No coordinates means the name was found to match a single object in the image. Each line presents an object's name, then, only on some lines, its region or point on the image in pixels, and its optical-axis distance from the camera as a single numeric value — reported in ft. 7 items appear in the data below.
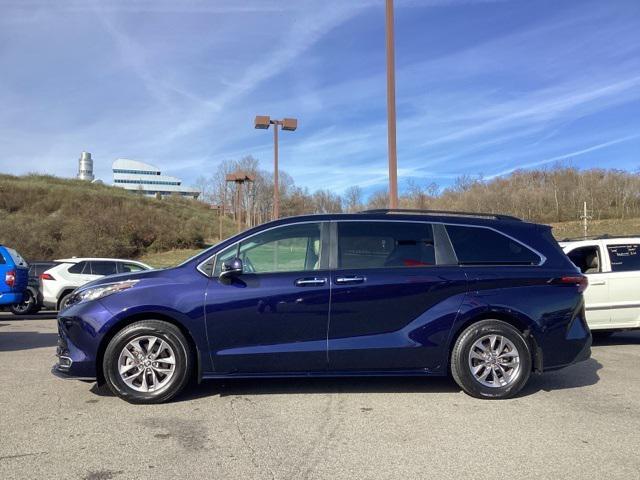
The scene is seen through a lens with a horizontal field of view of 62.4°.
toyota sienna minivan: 16.58
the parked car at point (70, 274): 46.78
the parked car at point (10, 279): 32.55
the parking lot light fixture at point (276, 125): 72.49
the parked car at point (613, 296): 26.94
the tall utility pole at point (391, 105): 38.47
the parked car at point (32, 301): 48.11
